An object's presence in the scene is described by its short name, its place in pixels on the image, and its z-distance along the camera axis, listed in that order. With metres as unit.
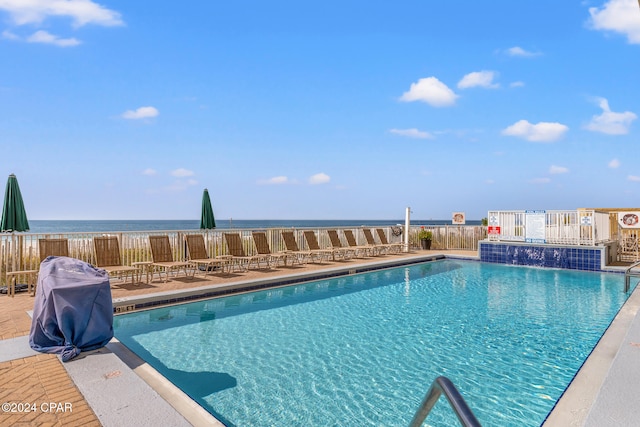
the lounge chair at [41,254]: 6.61
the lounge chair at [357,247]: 12.42
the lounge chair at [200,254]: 8.77
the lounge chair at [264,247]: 10.03
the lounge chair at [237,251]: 9.45
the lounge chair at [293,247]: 10.61
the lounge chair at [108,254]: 7.42
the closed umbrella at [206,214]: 9.99
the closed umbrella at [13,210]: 7.02
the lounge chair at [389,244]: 13.80
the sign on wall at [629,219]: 12.20
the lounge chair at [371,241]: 13.27
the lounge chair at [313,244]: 11.38
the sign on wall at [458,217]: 15.75
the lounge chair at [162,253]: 8.02
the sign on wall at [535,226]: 12.15
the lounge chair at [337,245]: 11.91
